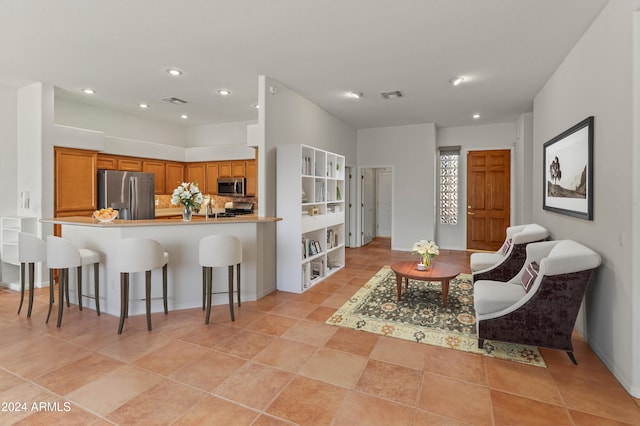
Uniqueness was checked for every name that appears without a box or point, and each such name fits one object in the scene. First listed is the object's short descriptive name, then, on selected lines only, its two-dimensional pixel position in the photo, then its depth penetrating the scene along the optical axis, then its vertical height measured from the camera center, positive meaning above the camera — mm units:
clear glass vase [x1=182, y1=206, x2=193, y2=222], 4148 -67
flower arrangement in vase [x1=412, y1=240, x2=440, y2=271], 4164 -562
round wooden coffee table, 3812 -785
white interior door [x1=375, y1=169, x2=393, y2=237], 9945 +181
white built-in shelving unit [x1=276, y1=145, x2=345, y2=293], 4602 -97
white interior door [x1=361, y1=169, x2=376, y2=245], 8641 +102
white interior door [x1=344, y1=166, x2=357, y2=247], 8141 +21
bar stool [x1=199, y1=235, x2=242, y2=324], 3570 -507
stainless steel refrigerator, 5637 +268
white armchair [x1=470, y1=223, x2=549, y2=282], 4031 -628
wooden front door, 7555 +236
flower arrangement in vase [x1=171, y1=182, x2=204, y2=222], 4109 +111
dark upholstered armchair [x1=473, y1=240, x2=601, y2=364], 2572 -819
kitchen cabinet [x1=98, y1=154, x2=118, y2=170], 5832 +828
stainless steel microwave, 6957 +463
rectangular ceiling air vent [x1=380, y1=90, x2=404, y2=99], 5254 +1865
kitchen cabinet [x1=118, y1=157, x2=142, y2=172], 6152 +843
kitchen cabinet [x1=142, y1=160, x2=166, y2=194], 6691 +761
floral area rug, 2945 -1222
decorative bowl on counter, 3766 -87
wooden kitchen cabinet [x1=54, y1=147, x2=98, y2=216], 4996 +444
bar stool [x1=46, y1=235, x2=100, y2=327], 3379 -521
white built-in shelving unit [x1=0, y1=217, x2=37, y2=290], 4801 -520
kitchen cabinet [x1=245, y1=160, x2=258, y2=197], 6919 +611
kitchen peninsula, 3732 -566
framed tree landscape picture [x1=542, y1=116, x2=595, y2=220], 2992 +397
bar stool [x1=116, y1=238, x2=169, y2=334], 3262 -540
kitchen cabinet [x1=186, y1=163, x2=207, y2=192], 7410 +773
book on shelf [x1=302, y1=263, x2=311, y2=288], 4801 -982
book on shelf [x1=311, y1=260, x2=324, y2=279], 5367 -991
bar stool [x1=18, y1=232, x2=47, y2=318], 3674 -490
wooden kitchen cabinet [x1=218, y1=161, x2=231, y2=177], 7137 +859
